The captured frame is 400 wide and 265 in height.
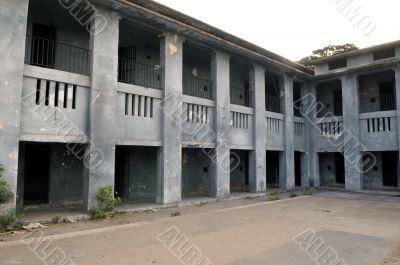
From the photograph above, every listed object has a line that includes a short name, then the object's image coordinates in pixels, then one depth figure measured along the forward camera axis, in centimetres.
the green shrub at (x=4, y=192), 699
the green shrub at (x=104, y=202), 861
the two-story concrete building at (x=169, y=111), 837
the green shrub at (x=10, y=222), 700
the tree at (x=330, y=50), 2756
